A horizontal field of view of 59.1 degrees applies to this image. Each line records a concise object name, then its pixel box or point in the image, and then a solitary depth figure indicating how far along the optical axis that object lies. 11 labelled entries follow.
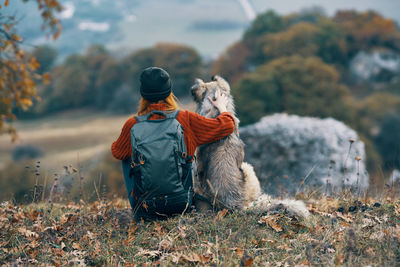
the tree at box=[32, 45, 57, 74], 59.61
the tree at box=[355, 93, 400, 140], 34.44
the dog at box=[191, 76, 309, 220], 4.32
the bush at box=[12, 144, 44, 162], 40.03
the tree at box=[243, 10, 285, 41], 55.59
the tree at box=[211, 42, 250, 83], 49.84
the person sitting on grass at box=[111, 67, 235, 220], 3.73
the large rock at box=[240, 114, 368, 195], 11.59
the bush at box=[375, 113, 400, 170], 33.12
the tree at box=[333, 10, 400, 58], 51.94
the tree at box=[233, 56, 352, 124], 29.91
